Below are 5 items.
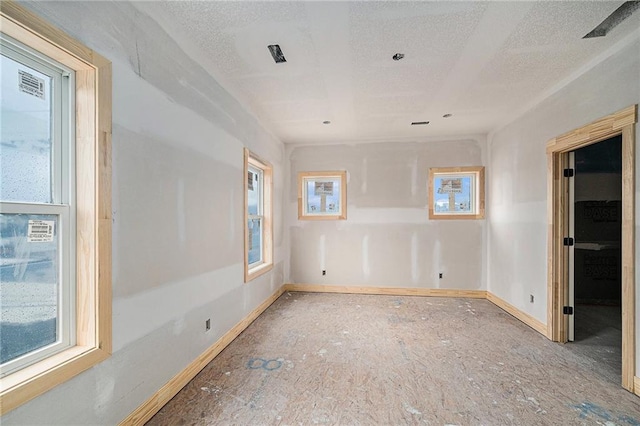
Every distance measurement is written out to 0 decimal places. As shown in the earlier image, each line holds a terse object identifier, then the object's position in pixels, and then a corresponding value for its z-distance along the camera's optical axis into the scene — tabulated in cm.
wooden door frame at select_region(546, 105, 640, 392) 204
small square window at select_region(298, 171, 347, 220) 493
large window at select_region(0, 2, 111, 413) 119
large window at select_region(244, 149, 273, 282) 391
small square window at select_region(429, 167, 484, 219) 467
